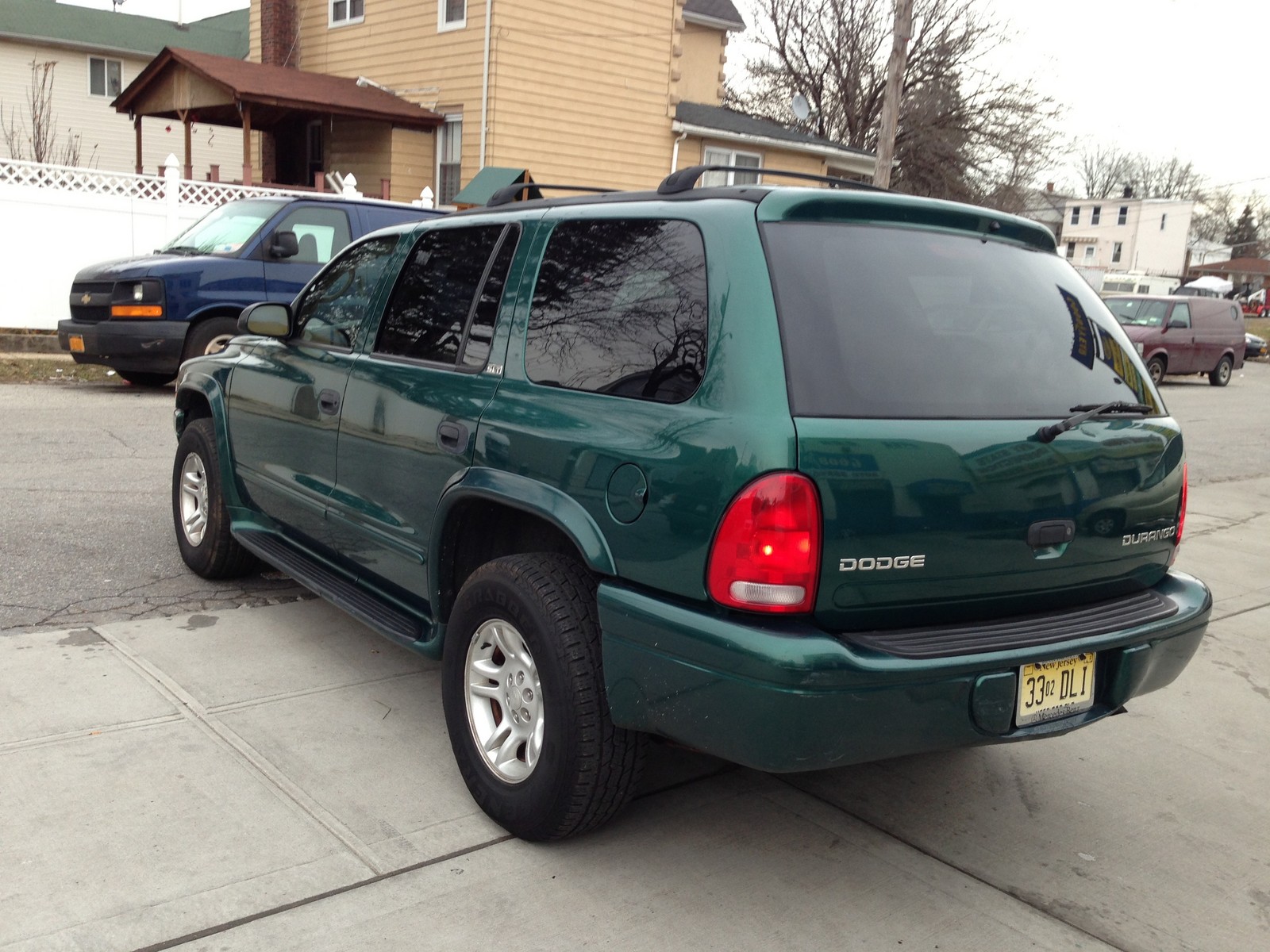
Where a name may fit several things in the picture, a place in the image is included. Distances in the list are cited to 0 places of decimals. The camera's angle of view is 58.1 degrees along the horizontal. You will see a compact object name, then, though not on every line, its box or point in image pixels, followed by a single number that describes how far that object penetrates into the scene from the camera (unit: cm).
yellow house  1911
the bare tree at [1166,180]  8406
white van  5297
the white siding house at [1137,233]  7475
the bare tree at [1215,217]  9050
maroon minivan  2222
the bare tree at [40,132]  2505
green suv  271
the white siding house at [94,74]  3033
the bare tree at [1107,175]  8550
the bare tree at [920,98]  3144
